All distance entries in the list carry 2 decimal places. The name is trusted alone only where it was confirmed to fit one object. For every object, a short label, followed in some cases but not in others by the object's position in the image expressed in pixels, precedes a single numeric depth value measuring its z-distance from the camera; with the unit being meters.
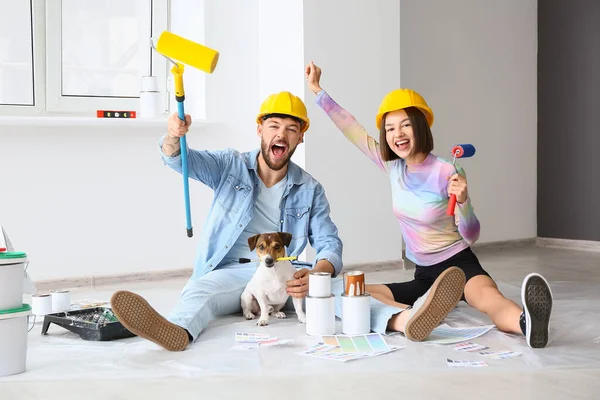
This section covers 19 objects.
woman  3.07
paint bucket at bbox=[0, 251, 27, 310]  2.31
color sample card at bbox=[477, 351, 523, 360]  2.56
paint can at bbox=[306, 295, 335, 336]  2.85
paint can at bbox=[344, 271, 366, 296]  2.86
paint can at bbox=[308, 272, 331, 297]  2.85
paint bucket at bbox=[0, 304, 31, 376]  2.31
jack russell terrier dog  2.93
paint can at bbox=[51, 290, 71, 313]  3.13
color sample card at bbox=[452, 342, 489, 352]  2.67
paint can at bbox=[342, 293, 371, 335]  2.85
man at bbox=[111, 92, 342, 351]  3.12
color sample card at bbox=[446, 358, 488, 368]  2.45
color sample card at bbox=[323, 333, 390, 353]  2.64
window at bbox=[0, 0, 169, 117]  4.64
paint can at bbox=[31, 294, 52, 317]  3.17
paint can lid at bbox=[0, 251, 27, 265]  2.31
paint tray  2.85
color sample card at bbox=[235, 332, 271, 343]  2.78
